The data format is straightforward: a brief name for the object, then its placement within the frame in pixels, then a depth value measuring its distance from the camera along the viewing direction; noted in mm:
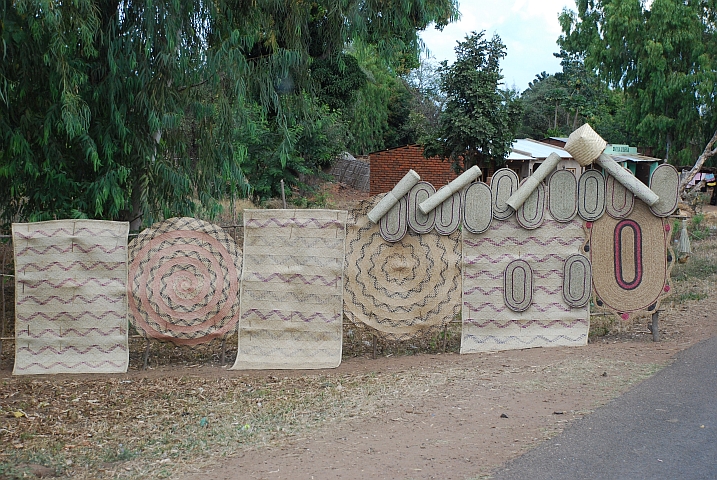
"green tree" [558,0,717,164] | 27484
